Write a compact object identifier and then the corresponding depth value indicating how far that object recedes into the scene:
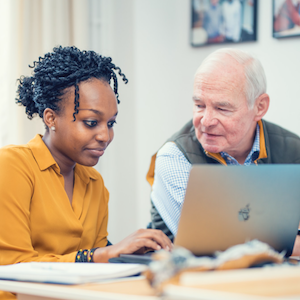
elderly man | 1.53
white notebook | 1.05
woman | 1.32
